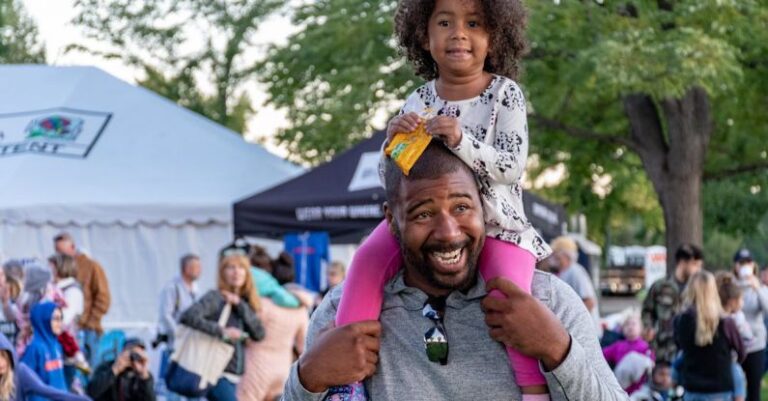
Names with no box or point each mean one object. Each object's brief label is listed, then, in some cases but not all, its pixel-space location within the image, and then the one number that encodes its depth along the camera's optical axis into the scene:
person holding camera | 10.80
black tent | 13.73
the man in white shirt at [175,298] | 12.57
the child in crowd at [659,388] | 12.02
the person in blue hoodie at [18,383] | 8.52
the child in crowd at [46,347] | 10.28
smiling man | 3.15
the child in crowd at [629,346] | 12.59
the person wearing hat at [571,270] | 13.04
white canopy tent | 18.23
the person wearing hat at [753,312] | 12.62
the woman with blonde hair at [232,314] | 10.84
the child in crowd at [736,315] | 11.47
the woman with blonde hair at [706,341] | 11.12
